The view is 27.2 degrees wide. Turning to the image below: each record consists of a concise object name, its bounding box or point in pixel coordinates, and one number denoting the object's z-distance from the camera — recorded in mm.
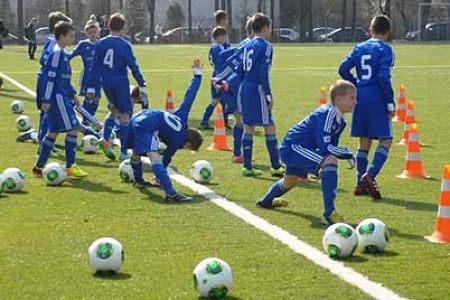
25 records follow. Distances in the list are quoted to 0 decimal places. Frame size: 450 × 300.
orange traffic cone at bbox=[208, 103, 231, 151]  14961
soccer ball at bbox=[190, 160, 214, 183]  11586
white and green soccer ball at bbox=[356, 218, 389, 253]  7902
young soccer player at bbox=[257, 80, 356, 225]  8859
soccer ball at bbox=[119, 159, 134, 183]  11685
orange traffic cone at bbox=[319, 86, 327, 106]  18644
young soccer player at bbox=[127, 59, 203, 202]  10242
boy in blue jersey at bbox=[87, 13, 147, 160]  13273
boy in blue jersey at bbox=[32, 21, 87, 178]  11883
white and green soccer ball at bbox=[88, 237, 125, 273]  7207
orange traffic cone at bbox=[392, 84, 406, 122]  18984
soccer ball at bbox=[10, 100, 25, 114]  20438
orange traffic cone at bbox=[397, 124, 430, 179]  12078
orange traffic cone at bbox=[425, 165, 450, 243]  8430
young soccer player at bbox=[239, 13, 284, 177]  11734
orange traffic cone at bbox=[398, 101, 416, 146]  14207
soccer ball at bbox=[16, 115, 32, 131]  17016
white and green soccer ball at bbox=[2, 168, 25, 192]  10828
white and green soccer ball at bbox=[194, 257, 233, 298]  6559
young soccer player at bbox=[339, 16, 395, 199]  10609
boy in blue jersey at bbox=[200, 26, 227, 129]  16688
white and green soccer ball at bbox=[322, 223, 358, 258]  7691
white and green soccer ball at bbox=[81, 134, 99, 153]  14422
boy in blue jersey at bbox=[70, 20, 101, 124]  15453
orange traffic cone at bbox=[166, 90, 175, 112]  18328
